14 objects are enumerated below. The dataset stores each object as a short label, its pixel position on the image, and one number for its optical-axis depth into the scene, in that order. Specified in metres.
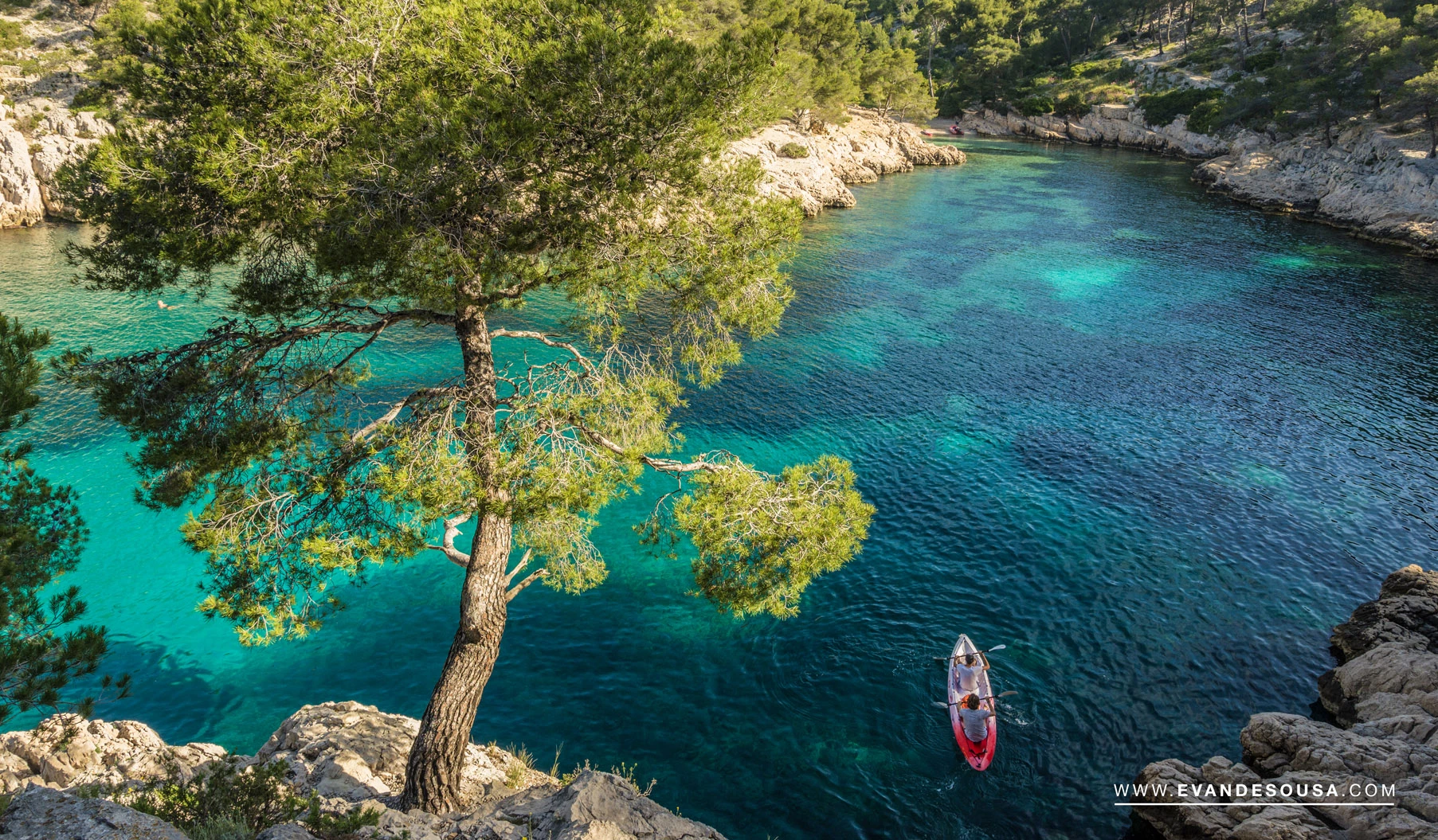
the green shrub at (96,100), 11.20
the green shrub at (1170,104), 96.81
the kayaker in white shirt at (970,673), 18.36
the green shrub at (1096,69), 113.31
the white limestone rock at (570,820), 9.98
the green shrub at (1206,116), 90.98
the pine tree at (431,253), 10.67
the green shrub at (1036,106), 115.38
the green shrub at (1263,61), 92.12
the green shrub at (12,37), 68.19
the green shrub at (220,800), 8.62
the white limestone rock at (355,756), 13.01
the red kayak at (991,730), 16.95
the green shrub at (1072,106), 110.88
